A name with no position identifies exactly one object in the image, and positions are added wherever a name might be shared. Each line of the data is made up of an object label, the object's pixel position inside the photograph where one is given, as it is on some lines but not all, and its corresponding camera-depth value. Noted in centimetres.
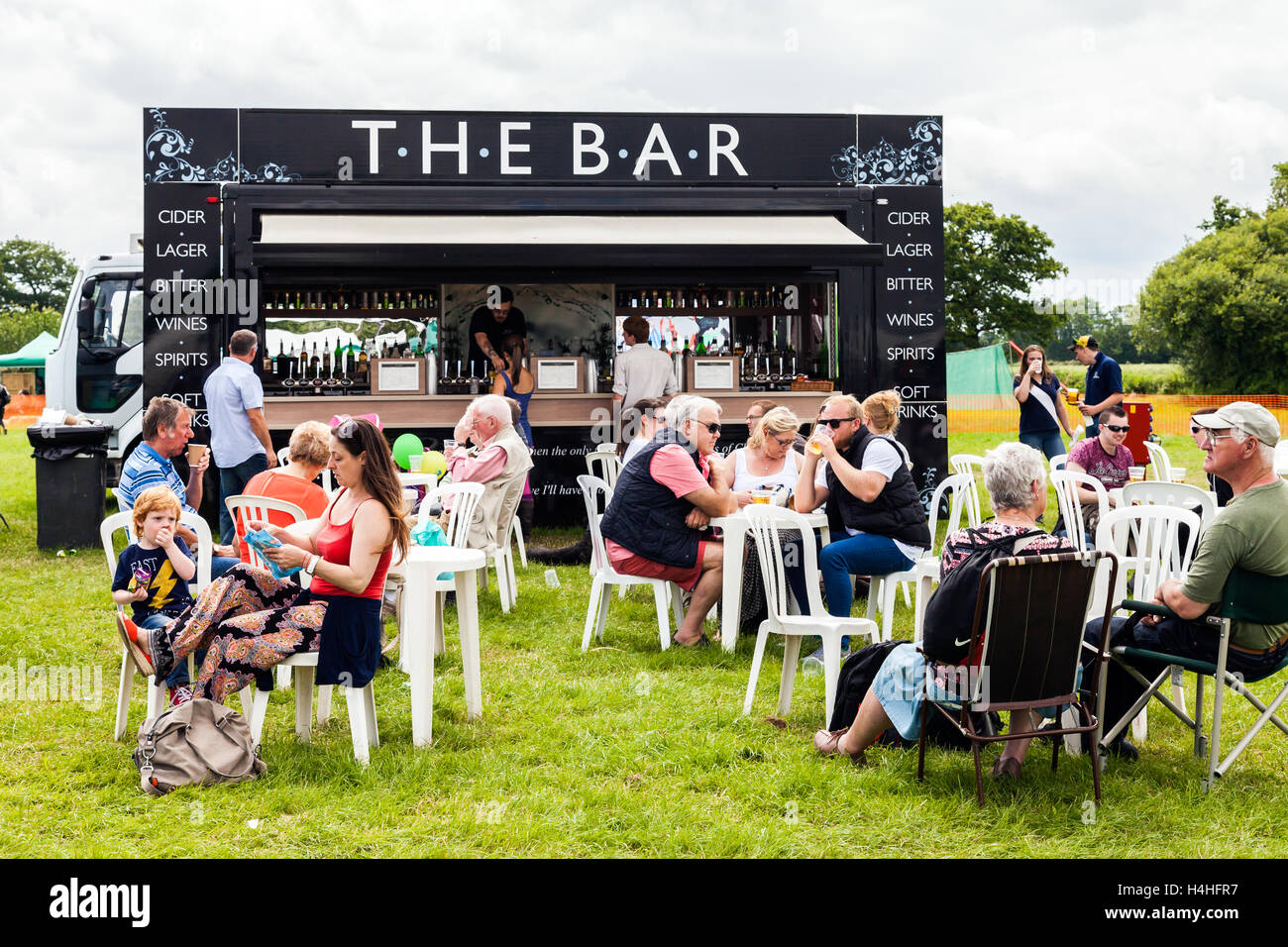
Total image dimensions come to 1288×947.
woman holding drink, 929
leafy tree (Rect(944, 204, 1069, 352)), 3941
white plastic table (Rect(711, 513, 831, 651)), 538
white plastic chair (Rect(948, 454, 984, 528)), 598
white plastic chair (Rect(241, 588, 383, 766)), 405
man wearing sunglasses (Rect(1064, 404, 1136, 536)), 669
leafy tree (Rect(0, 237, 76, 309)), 6094
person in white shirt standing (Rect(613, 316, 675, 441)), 947
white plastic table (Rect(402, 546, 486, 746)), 421
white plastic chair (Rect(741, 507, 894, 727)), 450
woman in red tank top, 394
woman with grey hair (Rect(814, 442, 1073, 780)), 369
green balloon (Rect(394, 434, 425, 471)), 840
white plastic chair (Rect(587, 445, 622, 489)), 797
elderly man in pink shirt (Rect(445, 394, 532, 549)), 662
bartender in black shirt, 1033
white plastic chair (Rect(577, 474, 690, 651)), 588
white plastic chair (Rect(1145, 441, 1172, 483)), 793
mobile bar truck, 905
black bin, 900
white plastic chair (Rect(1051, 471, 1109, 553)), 600
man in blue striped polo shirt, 523
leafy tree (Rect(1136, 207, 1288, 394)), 3184
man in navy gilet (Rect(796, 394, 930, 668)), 546
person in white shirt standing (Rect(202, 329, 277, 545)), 807
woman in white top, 619
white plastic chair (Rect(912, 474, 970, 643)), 481
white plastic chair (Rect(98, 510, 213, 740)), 436
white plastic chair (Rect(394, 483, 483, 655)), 555
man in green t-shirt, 367
